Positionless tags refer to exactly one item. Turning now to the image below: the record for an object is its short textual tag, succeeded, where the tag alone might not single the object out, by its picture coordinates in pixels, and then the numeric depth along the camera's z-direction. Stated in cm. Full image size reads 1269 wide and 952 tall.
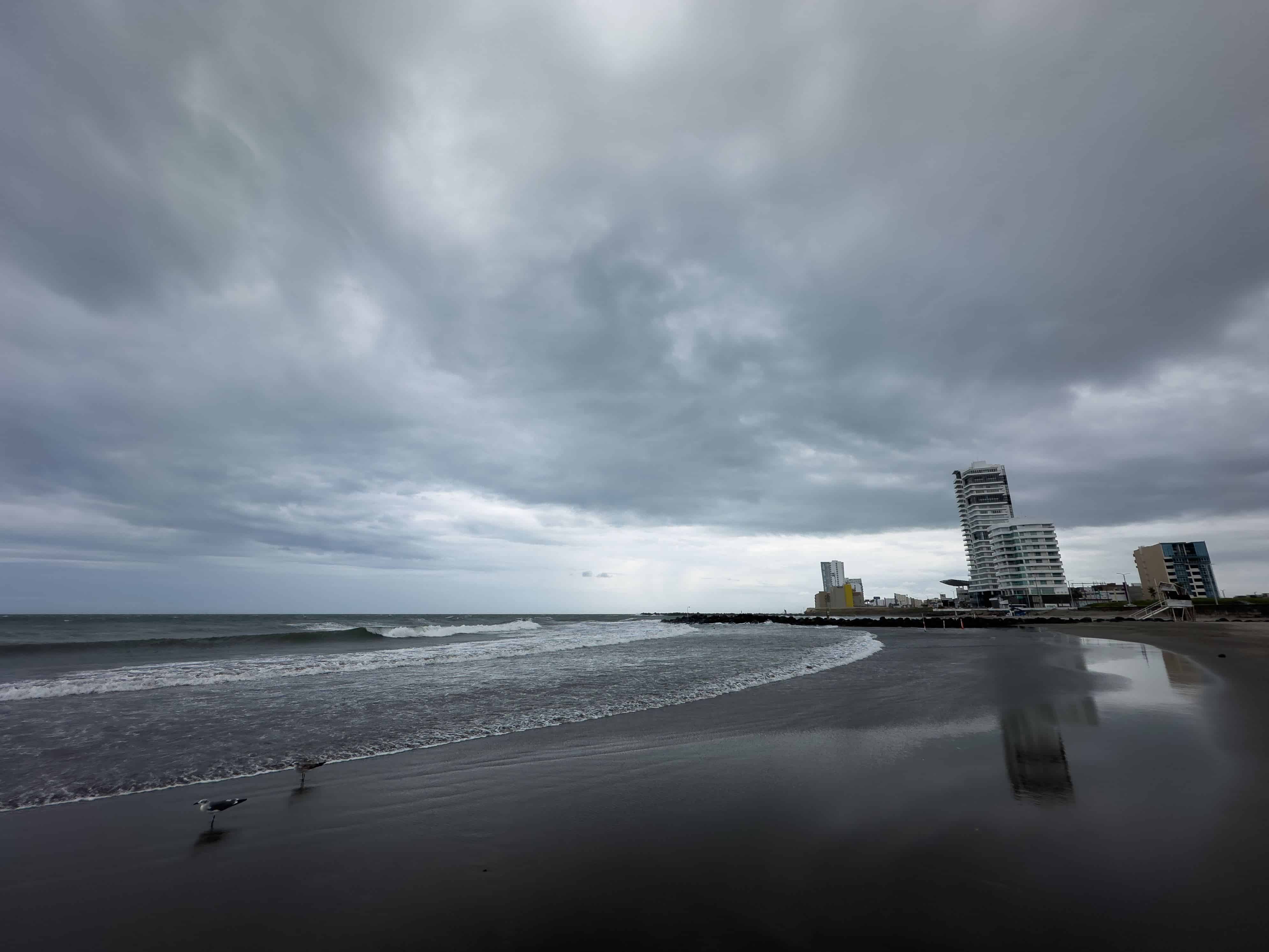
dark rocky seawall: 6481
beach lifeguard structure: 5869
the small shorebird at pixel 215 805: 571
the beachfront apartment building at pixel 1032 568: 11462
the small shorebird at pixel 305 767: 740
